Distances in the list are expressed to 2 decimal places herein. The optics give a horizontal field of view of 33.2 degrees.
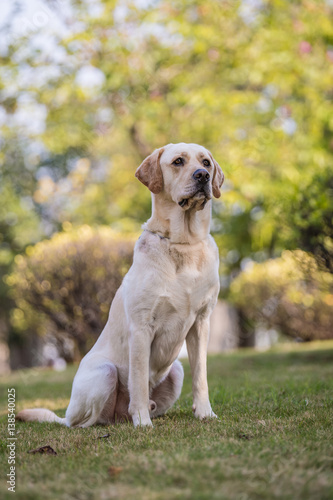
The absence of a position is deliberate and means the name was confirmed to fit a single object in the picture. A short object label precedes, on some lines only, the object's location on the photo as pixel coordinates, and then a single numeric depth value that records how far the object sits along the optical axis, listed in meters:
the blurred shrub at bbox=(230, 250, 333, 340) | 12.76
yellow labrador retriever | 3.46
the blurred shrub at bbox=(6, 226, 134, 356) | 10.15
